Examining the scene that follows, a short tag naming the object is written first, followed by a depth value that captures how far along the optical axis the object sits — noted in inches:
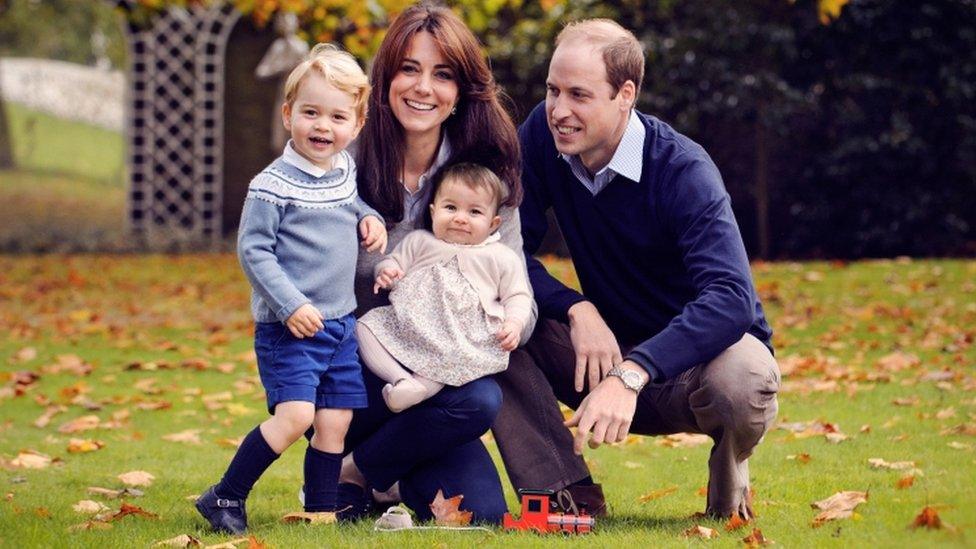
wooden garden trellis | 641.0
